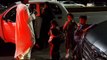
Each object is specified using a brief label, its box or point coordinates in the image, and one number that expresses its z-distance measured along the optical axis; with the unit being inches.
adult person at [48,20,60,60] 194.0
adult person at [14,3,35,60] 175.3
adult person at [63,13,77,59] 202.5
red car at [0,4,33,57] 175.2
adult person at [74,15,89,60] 179.4
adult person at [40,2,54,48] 267.9
